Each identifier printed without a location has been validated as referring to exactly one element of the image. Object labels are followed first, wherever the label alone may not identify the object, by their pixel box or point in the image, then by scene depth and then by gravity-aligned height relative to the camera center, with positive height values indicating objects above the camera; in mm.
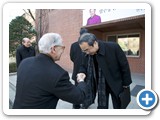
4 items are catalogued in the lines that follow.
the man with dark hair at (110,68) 2141 -99
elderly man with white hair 1532 -153
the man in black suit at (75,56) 2902 +18
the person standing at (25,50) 3604 +117
